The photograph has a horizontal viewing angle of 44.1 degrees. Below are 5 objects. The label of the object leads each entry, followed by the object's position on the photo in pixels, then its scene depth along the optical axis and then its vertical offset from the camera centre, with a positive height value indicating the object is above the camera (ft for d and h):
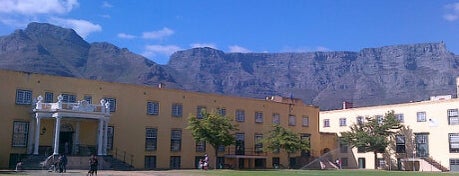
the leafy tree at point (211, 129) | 179.83 +4.34
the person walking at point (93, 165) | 111.38 -4.79
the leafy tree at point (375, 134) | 225.15 +4.87
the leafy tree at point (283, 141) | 206.80 +1.11
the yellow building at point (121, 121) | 153.38 +6.11
